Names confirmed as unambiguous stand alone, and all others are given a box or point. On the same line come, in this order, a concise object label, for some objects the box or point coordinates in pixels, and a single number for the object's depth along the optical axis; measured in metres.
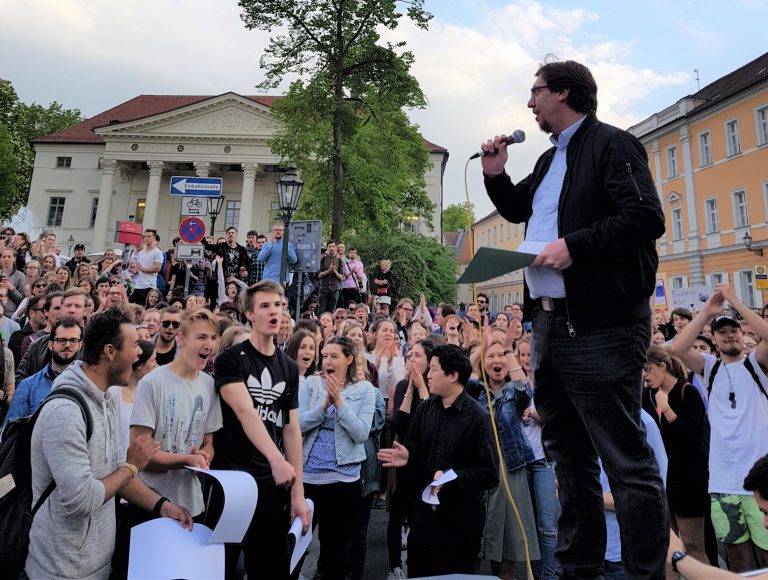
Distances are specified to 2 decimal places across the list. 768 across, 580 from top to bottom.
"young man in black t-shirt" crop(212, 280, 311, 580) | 3.23
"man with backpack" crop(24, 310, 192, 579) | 2.49
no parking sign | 9.33
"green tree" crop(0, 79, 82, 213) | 44.88
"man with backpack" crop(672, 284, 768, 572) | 4.02
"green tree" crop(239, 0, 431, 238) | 21.45
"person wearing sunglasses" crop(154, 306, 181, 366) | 5.30
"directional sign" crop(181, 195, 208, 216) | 9.47
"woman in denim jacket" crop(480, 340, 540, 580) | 4.40
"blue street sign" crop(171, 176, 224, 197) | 9.73
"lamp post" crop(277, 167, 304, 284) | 10.70
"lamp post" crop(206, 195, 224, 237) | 11.41
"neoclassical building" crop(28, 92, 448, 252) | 42.84
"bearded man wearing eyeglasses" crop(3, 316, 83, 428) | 3.90
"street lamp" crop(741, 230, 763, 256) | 28.19
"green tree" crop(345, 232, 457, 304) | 28.22
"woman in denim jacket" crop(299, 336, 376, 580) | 4.20
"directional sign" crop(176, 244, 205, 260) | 8.98
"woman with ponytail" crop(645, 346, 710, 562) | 4.53
